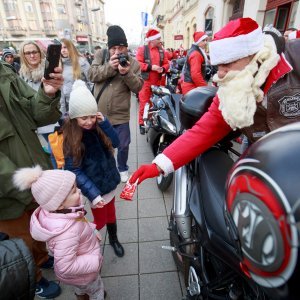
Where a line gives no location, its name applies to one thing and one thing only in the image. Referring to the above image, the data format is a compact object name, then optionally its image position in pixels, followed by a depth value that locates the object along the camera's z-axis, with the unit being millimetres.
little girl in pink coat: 1354
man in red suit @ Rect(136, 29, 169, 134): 5367
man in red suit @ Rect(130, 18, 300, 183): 1140
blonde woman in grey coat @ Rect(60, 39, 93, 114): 3623
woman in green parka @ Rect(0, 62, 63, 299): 1441
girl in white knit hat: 1774
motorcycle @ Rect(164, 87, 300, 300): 552
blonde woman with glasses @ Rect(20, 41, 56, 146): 3189
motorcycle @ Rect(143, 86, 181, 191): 2949
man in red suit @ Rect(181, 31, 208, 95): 4383
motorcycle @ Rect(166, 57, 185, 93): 6906
